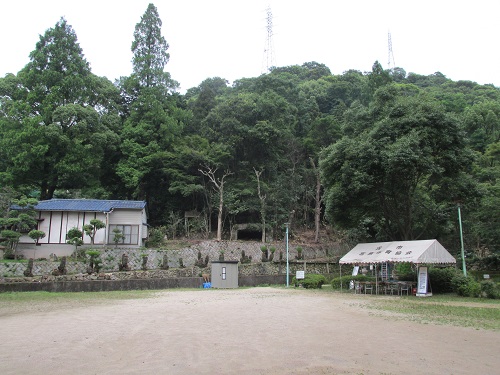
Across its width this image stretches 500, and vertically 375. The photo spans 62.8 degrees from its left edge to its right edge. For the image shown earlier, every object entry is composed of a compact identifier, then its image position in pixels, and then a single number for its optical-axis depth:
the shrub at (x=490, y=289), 17.45
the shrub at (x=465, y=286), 18.14
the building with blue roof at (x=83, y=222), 29.73
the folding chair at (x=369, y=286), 21.82
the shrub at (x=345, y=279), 23.72
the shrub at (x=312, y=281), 25.31
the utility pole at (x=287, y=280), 27.27
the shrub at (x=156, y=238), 33.16
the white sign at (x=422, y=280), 19.14
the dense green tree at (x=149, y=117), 38.19
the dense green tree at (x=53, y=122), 33.50
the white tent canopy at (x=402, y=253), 18.94
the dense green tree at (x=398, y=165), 22.58
